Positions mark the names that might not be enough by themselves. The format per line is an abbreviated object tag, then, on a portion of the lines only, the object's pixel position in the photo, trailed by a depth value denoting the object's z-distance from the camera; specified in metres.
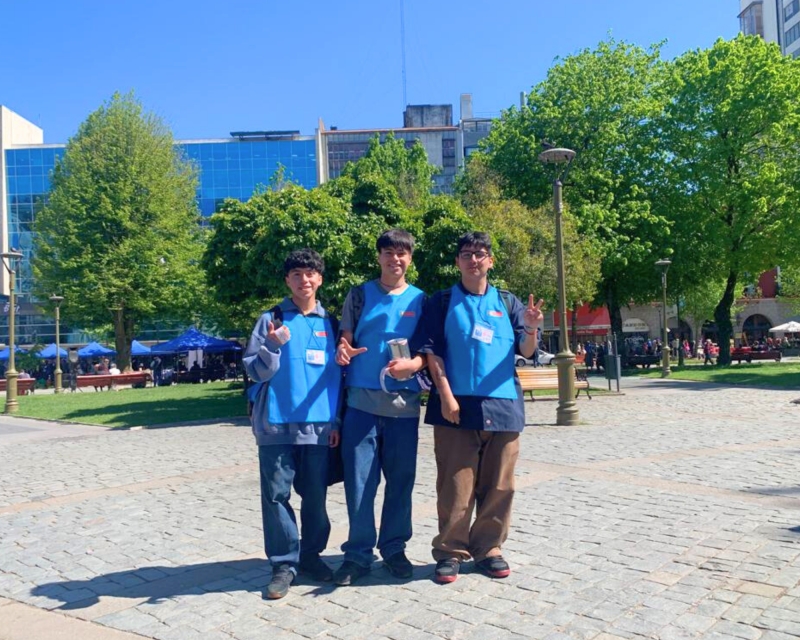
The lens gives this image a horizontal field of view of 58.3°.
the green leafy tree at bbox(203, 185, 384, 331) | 13.65
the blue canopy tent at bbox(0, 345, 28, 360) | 39.20
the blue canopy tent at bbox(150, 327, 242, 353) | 37.12
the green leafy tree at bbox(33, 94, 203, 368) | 34.28
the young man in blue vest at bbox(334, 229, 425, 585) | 4.09
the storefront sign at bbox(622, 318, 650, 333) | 53.16
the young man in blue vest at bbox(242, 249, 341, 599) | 4.00
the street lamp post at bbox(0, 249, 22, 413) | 20.72
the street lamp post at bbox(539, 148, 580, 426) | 12.10
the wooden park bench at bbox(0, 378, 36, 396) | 30.23
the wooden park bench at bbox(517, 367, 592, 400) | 15.37
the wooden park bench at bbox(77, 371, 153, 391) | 31.12
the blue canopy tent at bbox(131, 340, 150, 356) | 41.66
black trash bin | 17.45
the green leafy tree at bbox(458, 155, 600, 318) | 25.12
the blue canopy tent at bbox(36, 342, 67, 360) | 40.12
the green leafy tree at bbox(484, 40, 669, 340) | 30.17
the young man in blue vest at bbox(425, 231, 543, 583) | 4.11
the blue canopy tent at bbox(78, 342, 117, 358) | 40.50
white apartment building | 67.25
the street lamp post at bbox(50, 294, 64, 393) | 31.11
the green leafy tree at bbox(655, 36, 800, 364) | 28.31
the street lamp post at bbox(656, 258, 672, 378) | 26.97
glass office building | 60.44
